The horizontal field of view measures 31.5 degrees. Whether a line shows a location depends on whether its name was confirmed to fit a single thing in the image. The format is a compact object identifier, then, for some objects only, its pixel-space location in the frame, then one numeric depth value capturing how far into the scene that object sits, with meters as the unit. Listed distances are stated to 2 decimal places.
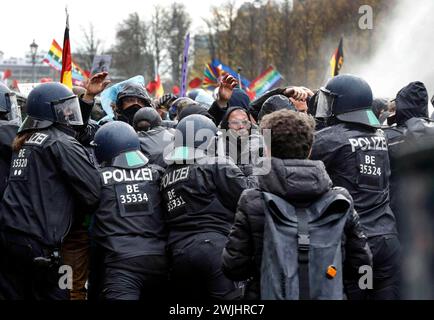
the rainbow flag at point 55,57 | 16.84
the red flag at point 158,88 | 17.52
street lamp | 34.56
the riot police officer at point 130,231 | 5.26
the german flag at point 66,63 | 9.74
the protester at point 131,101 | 8.09
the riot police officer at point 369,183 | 5.32
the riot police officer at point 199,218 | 5.21
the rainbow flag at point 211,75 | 18.32
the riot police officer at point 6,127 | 5.96
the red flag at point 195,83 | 20.10
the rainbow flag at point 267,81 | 15.45
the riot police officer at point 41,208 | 5.29
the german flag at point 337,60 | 12.63
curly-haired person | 3.80
